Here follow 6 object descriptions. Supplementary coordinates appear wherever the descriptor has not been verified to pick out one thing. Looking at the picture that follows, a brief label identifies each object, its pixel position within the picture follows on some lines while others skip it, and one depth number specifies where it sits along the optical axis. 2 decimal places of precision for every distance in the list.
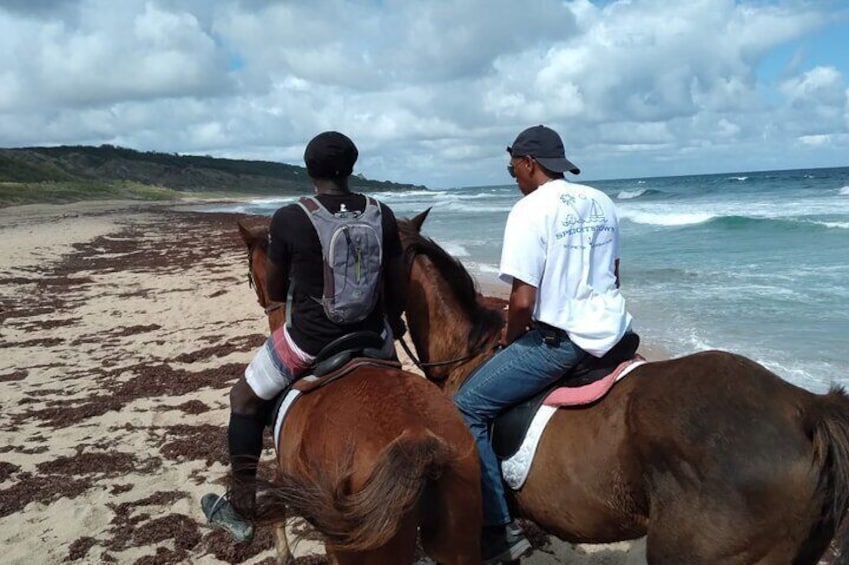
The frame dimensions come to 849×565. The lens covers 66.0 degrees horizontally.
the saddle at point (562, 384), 3.32
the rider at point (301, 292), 3.24
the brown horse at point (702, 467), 2.60
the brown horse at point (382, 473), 2.50
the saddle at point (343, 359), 3.26
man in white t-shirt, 3.25
